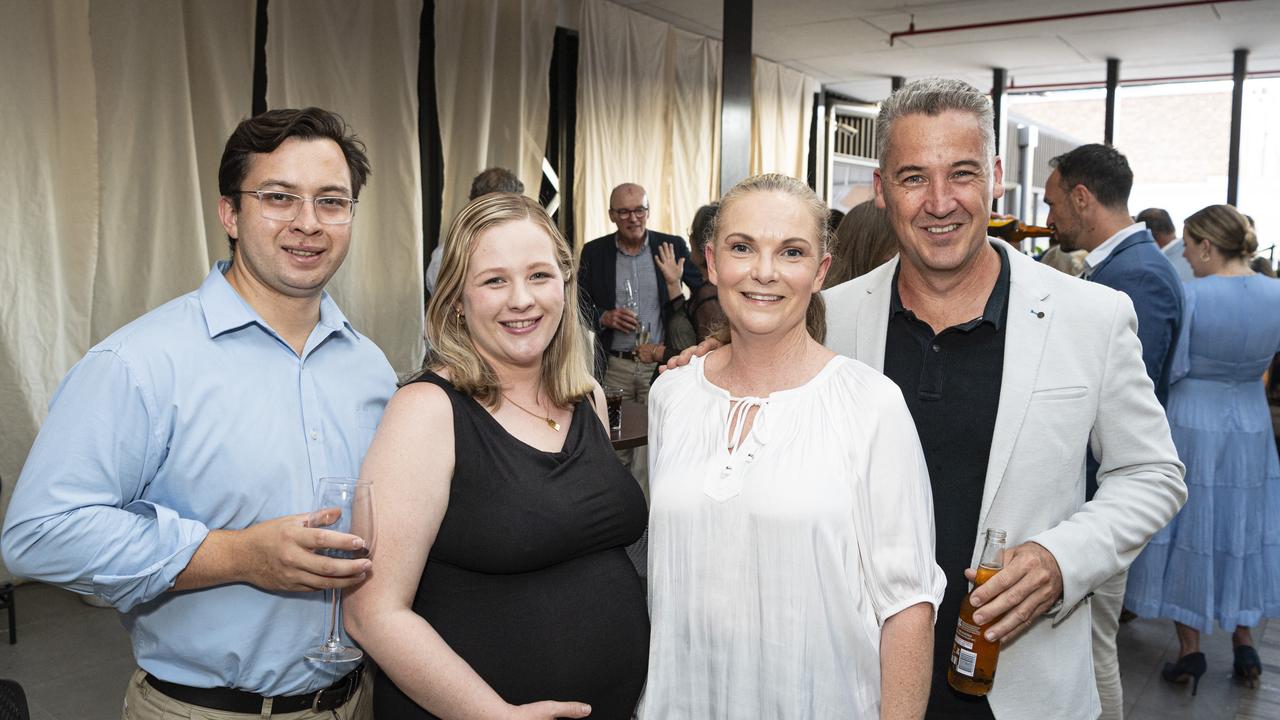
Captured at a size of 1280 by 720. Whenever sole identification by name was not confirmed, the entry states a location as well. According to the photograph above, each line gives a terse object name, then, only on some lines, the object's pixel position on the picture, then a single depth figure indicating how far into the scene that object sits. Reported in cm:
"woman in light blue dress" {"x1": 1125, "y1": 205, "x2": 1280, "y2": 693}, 383
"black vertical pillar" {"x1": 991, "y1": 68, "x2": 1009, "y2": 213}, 909
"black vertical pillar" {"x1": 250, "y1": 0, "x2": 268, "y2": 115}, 496
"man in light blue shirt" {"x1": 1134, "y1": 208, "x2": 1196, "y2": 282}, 620
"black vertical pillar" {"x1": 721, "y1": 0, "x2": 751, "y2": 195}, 561
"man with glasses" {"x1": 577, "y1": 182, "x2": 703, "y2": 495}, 490
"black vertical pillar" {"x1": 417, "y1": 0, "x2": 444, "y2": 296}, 591
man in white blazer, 154
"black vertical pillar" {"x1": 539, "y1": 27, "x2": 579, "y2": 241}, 700
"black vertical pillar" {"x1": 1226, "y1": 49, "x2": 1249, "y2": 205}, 856
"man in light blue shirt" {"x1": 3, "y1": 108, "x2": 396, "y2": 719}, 133
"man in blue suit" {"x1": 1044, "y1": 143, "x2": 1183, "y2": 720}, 278
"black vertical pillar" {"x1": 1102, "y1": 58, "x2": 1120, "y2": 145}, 884
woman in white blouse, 136
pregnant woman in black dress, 140
